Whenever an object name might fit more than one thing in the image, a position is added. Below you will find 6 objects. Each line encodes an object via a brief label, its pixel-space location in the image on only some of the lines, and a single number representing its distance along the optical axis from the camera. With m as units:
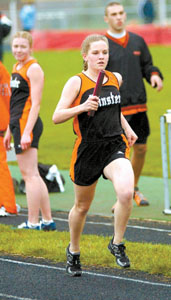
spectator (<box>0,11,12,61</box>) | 28.21
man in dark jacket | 18.41
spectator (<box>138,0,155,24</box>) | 90.25
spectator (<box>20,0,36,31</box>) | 84.37
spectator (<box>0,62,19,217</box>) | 18.45
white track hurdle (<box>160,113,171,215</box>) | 17.77
